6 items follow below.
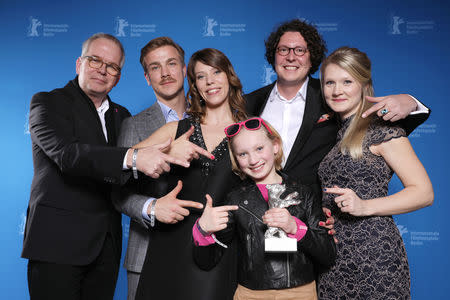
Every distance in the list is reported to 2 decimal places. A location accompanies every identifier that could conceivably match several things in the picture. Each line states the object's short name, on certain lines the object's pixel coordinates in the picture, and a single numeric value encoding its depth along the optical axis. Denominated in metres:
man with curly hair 2.15
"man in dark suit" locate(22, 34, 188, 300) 1.87
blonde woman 1.67
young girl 1.57
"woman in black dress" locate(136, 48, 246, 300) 1.72
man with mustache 1.92
